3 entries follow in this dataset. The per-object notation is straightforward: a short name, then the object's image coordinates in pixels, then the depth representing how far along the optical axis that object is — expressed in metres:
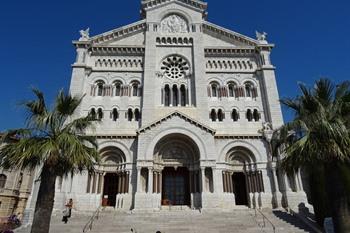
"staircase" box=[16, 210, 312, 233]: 16.23
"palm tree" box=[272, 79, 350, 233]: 10.77
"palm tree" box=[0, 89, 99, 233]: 11.16
